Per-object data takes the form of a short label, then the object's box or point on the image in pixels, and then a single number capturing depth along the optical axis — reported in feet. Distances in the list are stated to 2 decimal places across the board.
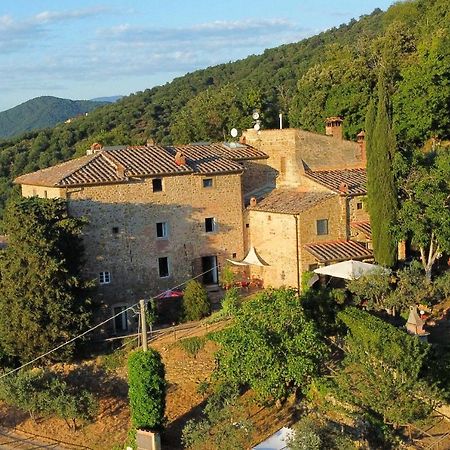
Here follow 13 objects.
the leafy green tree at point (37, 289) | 89.30
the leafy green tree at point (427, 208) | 92.63
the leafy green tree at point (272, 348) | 74.28
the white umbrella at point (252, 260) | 106.22
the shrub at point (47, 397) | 83.30
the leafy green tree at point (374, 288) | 88.53
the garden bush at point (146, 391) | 77.10
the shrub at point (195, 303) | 97.45
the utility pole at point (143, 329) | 71.87
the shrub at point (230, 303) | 89.30
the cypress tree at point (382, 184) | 95.81
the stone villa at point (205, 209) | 100.12
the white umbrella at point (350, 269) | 91.50
